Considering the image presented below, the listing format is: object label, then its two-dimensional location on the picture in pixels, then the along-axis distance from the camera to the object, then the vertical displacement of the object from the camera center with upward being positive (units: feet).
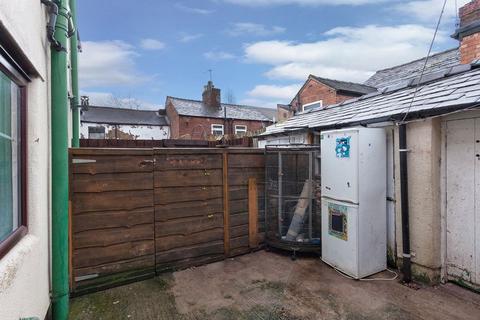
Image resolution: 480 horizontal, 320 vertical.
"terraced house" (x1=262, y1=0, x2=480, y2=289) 11.60 -0.97
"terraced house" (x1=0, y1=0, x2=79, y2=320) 6.07 +0.03
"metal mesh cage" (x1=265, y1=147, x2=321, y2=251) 16.06 -2.49
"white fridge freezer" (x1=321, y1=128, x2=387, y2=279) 13.23 -2.31
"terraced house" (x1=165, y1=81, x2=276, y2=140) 77.77 +12.87
